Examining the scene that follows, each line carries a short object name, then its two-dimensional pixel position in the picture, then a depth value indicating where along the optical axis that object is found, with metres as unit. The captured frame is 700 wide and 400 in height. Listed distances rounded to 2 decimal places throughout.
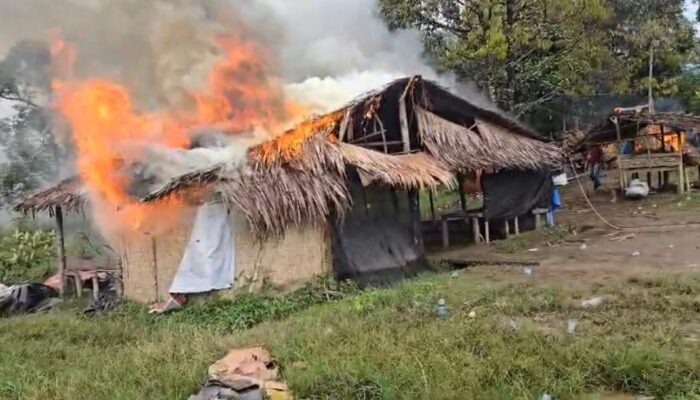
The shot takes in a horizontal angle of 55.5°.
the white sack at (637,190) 19.09
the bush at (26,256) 15.93
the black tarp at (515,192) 15.56
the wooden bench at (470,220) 15.21
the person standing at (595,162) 21.78
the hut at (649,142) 18.97
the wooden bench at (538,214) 16.22
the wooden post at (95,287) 13.12
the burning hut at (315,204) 10.42
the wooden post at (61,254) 13.76
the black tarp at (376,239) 11.15
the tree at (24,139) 20.12
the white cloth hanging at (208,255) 10.67
